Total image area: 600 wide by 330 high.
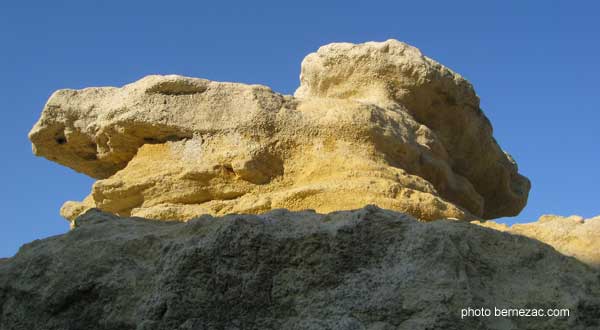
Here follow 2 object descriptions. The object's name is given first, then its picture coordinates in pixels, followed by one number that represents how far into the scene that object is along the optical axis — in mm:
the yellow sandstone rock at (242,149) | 6254
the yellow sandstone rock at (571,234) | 3986
